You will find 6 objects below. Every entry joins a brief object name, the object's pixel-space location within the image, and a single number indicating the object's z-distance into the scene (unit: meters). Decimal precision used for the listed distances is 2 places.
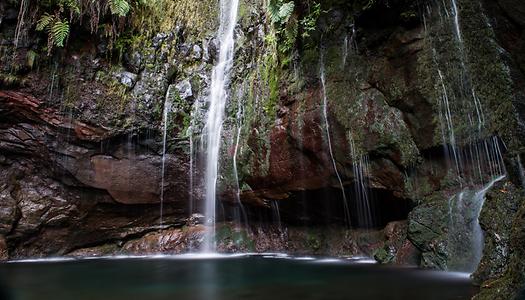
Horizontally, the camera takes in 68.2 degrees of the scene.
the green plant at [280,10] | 8.17
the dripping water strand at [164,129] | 9.93
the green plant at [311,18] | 8.38
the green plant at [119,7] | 9.30
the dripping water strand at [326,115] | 8.20
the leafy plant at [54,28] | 8.99
